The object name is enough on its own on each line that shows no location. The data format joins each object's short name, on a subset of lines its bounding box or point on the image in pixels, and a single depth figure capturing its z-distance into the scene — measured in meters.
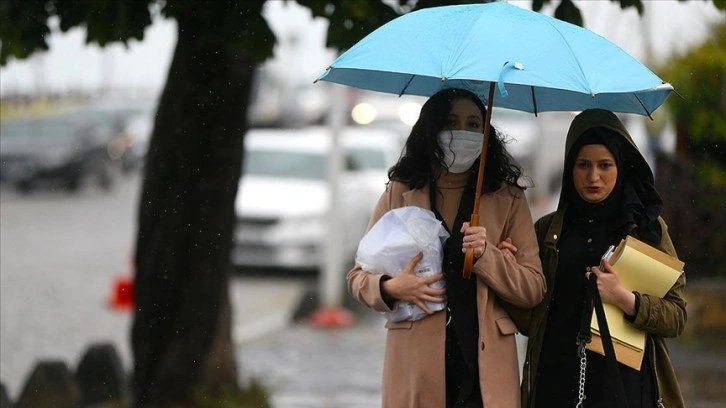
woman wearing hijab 7.57
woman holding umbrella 7.57
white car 29.53
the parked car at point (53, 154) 47.47
